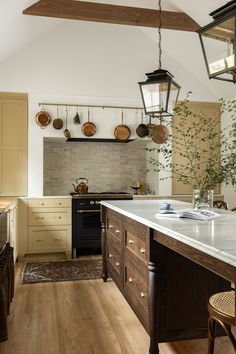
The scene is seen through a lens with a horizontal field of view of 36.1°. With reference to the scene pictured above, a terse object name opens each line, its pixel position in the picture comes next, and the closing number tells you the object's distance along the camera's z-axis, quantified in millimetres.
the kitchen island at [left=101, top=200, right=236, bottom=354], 1967
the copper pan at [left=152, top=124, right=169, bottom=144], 4095
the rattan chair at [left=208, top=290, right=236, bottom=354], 1633
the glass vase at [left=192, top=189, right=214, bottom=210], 2715
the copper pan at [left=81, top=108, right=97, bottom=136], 5590
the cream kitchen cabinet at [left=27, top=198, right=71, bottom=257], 5195
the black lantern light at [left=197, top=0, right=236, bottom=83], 1607
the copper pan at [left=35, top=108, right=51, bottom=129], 5398
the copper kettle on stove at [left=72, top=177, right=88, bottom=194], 5656
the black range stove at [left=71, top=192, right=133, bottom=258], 5309
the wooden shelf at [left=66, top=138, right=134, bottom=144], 5707
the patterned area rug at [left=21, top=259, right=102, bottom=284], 4195
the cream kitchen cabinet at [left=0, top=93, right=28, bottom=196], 5336
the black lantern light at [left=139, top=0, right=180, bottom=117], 2557
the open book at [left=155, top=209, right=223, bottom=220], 2381
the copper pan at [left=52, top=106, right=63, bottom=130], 5473
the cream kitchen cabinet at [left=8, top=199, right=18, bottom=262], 4083
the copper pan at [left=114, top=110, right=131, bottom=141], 5707
